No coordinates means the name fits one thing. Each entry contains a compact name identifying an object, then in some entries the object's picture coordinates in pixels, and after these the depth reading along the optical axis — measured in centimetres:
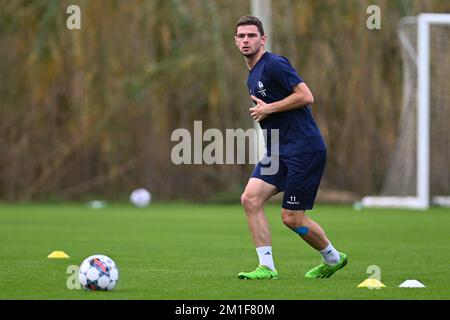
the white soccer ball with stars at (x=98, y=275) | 1669
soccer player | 1928
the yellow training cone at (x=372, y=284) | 1748
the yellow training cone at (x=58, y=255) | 2330
